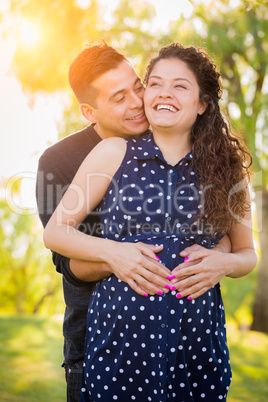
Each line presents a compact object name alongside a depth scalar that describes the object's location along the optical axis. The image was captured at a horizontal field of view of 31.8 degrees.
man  2.51
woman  1.92
